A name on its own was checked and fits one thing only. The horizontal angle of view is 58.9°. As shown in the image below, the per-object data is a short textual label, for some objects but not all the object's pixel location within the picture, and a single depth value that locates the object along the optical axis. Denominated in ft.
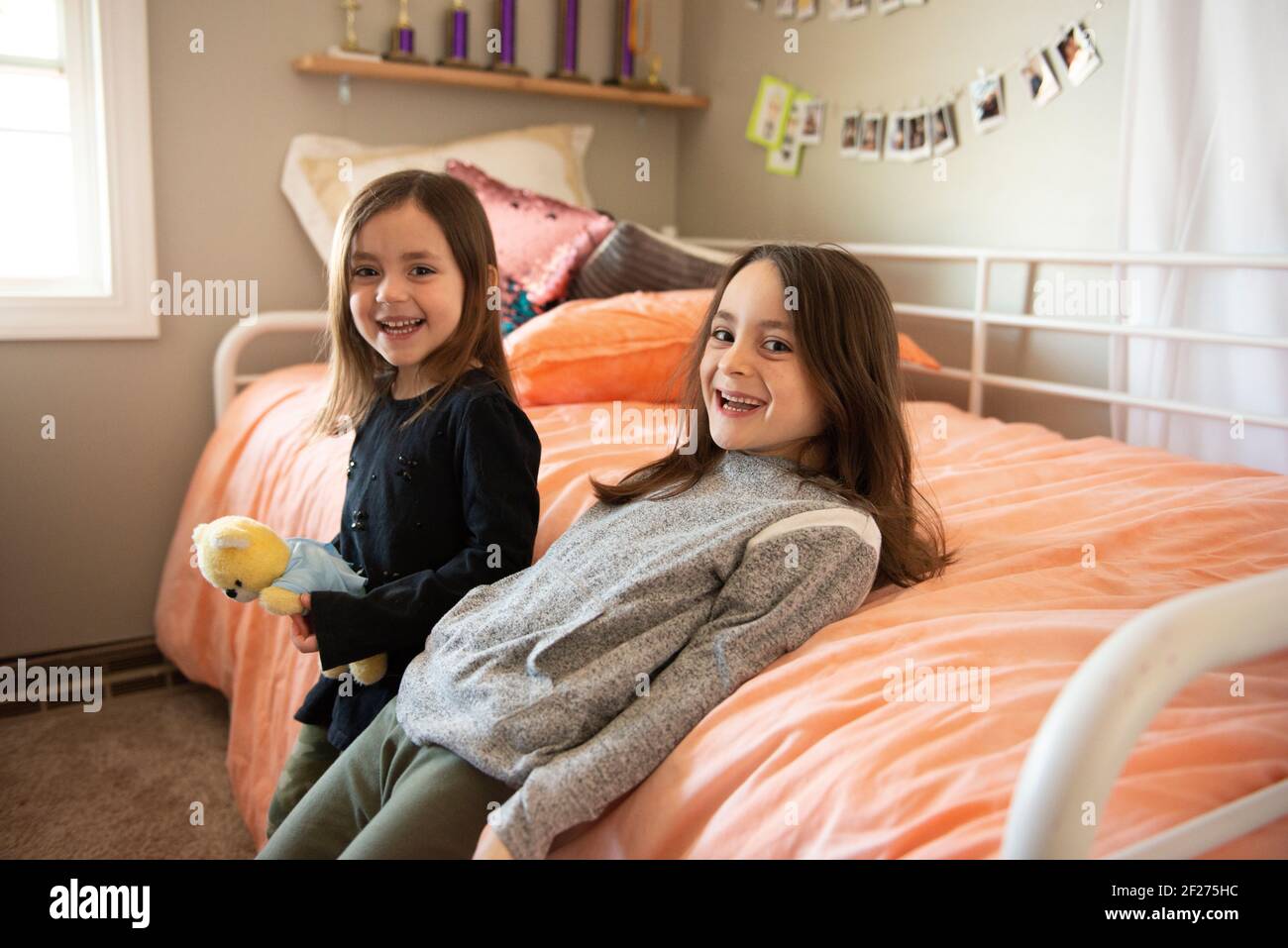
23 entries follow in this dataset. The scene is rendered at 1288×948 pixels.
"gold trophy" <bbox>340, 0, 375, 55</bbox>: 7.99
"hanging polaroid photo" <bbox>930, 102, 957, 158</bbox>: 7.51
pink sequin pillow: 7.33
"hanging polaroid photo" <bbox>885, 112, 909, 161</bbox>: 7.85
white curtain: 5.64
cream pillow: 8.06
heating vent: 7.59
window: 7.24
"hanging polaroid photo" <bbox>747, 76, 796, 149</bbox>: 8.86
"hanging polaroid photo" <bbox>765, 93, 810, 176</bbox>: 8.73
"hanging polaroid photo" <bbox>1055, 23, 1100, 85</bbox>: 6.58
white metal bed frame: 1.83
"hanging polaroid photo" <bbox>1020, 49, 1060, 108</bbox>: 6.83
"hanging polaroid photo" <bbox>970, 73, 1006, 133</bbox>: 7.17
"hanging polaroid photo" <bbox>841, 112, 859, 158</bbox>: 8.25
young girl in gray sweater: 2.81
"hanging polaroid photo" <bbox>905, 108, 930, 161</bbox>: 7.69
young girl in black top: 3.62
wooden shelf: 7.88
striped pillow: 7.23
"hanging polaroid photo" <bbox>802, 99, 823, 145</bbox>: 8.55
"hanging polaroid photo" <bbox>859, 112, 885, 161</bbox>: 8.05
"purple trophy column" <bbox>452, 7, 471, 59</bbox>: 8.36
